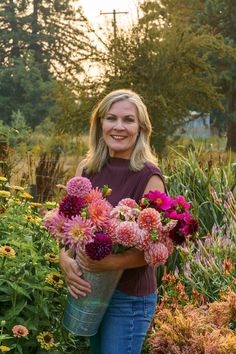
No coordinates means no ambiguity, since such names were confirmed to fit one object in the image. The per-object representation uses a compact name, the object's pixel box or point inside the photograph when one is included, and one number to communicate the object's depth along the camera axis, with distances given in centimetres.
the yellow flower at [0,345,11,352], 273
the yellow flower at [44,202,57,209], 376
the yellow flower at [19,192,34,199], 398
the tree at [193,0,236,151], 2717
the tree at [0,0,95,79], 4269
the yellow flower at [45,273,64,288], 313
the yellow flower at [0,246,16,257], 301
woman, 277
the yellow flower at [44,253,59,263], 335
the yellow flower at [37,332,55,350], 304
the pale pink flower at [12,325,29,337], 282
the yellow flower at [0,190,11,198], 376
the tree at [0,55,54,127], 3791
